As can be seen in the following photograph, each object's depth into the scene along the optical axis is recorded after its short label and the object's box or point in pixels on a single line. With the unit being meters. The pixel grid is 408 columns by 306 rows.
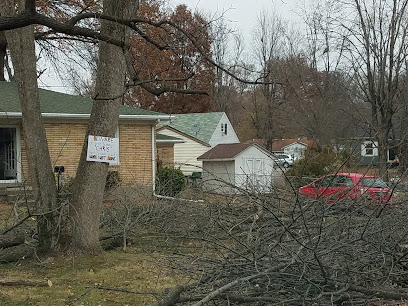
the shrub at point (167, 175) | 11.90
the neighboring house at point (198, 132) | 33.72
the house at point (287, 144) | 58.12
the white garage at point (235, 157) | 25.19
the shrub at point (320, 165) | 18.03
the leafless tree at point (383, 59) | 17.42
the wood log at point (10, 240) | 8.04
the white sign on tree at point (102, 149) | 8.37
